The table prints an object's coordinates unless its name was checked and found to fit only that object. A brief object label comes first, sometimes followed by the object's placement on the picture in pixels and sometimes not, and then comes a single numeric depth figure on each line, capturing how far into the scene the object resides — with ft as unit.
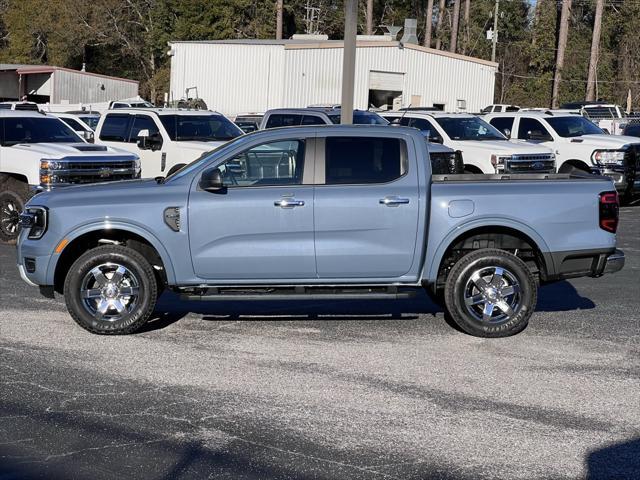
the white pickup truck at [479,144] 66.64
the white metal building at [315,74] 138.00
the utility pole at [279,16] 207.31
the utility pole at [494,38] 187.80
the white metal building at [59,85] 183.32
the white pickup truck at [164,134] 59.57
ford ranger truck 30.42
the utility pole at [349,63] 61.62
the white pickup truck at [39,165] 49.65
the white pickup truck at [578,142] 72.33
